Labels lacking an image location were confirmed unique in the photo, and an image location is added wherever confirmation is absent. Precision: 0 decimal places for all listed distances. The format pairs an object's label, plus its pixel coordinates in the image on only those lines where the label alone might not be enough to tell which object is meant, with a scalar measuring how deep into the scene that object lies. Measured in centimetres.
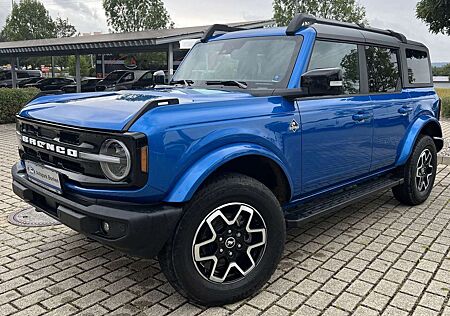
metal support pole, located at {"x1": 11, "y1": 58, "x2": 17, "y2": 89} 2652
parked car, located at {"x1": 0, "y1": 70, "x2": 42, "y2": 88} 2983
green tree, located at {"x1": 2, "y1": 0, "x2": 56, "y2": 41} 4234
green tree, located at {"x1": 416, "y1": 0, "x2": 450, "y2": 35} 909
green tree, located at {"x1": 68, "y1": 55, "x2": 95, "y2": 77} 4516
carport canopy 1527
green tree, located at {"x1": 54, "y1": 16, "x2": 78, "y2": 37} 5209
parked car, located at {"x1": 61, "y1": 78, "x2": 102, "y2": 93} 2273
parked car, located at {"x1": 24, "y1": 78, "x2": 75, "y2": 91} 2468
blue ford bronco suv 266
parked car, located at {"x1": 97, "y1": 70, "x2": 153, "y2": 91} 2133
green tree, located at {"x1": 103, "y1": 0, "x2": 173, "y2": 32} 3741
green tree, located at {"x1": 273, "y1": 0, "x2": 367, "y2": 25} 2781
